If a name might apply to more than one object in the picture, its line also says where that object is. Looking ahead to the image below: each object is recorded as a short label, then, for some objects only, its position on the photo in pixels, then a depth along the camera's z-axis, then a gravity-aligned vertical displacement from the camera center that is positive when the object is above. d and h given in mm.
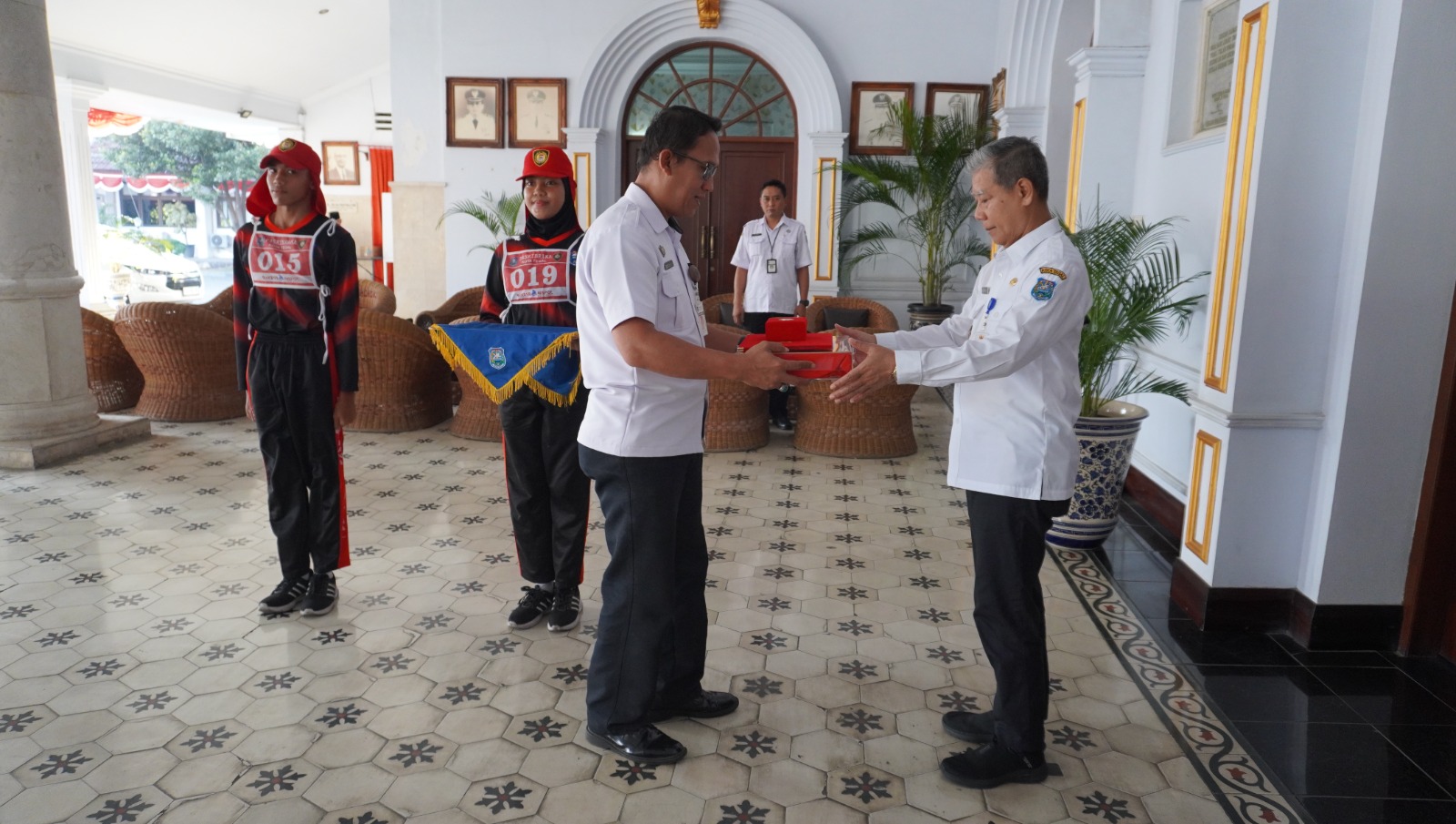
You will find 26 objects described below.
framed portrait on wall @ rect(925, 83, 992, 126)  8156 +1378
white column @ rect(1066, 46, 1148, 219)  5035 +748
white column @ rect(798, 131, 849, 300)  8344 +441
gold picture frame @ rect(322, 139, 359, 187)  14320 +1265
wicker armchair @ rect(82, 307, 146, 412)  6074 -819
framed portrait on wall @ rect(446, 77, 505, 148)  8758 +1276
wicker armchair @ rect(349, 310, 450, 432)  5691 -809
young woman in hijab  2953 -539
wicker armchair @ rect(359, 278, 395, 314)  7777 -416
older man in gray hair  2059 -339
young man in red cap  2941 -314
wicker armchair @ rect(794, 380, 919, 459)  5465 -982
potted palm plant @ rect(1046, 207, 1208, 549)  3807 -442
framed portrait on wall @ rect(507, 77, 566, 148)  8695 +1286
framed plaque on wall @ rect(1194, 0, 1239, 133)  4062 +897
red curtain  14227 +1087
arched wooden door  8664 +1256
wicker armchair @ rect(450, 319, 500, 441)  5742 -1016
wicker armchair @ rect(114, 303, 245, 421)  5742 -737
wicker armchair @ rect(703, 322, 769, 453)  5605 -976
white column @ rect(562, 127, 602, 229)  8602 +834
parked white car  13633 -434
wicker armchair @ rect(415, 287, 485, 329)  6525 -432
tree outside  16406 +1546
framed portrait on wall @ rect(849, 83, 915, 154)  8352 +1234
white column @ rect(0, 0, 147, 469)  4738 -163
